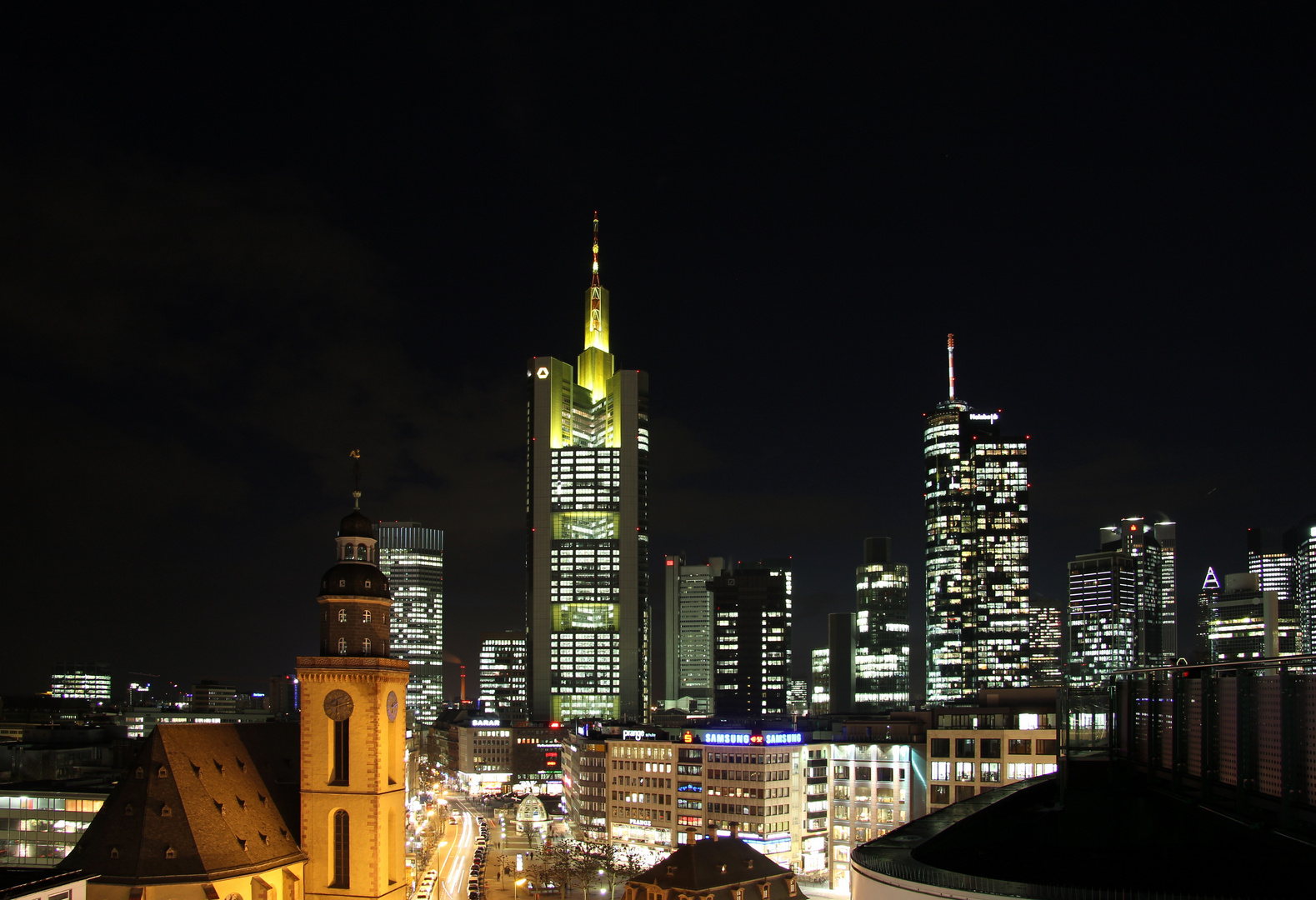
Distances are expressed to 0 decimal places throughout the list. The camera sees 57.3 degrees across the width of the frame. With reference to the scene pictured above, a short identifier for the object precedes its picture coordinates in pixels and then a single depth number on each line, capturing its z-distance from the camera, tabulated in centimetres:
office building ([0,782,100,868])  8806
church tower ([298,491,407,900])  6438
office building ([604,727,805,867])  13062
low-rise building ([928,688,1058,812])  11350
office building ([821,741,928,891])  12725
